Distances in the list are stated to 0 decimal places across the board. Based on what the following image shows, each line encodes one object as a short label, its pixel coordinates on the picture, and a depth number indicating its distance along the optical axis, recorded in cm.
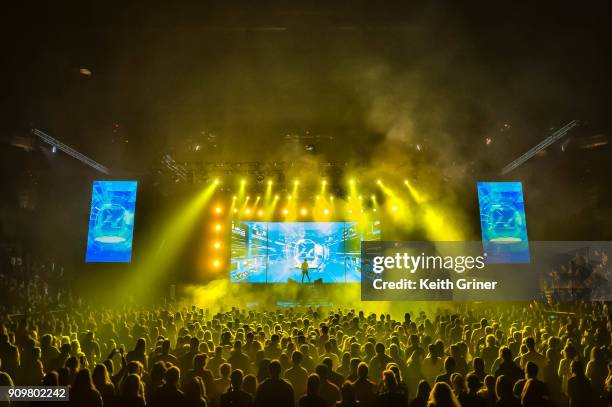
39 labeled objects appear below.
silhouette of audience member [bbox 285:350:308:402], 523
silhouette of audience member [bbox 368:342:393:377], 576
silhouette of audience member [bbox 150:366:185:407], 406
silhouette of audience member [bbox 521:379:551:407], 411
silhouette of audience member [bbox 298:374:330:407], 396
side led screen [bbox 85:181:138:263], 1861
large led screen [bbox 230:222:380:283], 2133
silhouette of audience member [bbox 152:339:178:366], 596
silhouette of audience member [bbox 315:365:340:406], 466
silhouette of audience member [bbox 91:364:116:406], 428
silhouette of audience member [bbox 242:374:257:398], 456
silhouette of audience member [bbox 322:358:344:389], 504
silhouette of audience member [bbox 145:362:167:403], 456
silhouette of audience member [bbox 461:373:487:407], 399
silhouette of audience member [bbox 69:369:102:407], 390
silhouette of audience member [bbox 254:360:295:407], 418
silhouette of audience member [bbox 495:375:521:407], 404
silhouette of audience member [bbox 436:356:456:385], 497
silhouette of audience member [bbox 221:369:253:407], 415
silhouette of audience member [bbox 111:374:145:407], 407
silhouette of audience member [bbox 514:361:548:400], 423
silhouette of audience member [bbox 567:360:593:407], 445
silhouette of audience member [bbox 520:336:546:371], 593
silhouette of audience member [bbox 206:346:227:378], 598
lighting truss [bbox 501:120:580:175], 1340
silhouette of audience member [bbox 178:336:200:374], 596
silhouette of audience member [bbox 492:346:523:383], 538
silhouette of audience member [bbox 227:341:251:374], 610
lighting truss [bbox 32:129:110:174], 1426
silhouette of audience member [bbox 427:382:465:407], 358
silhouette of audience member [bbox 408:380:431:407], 404
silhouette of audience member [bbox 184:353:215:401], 505
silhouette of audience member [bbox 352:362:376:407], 448
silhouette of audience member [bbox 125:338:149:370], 593
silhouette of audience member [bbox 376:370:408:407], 398
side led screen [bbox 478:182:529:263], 1798
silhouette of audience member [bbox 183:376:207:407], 406
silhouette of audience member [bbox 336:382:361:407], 408
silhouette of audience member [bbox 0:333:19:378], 560
